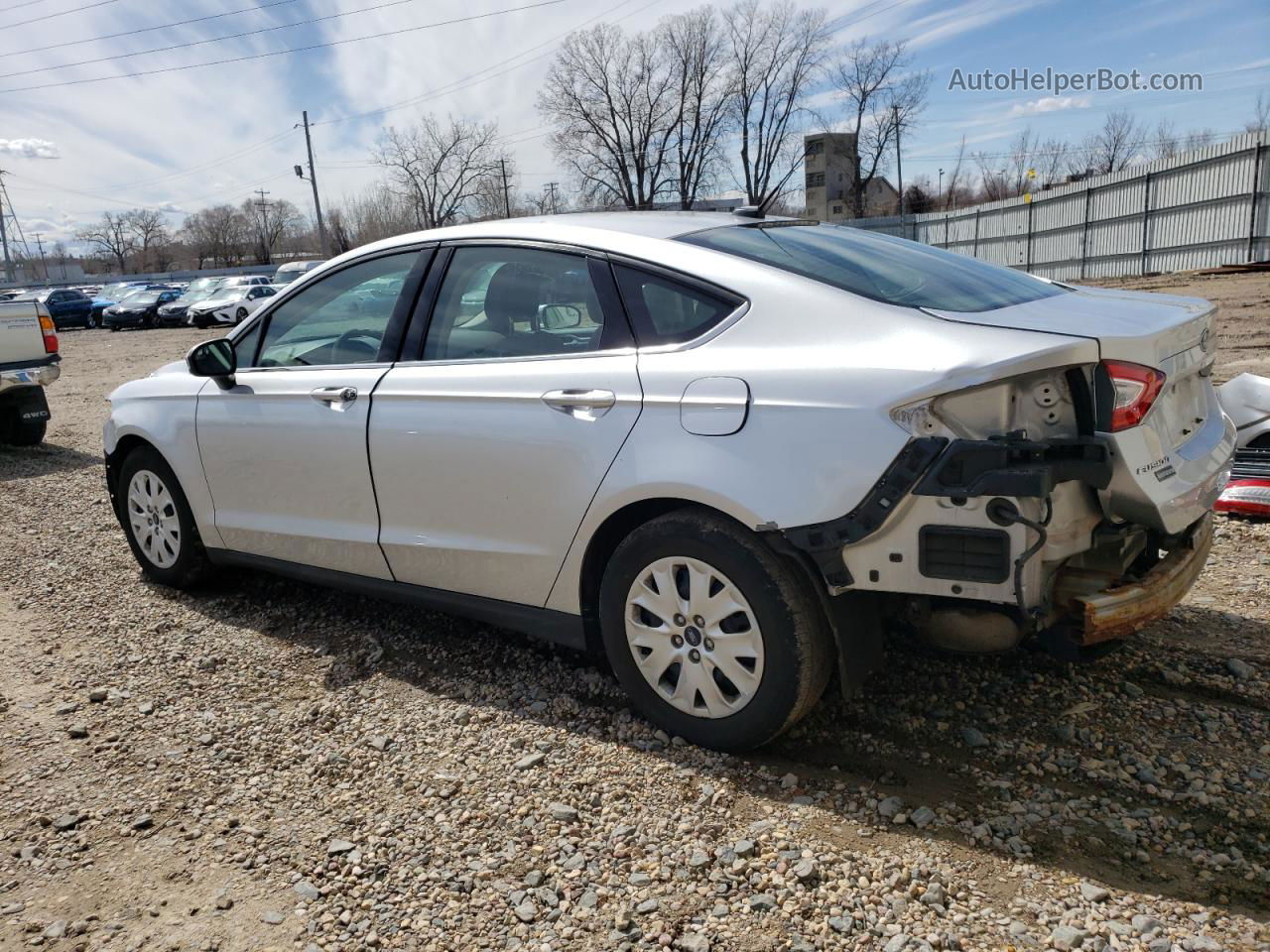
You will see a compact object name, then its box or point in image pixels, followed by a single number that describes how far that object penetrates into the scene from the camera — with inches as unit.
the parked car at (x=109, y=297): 1600.8
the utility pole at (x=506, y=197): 2901.1
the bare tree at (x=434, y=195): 2741.1
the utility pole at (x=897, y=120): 2495.1
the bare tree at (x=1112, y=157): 2552.7
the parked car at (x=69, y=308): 1549.0
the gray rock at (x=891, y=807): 107.9
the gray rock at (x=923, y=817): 105.7
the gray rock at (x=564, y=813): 110.5
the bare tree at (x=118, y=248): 4324.1
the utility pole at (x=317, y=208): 2324.1
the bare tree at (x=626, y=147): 2333.9
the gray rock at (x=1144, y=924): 87.0
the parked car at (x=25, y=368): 375.2
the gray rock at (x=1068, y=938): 86.0
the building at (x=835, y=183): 2645.2
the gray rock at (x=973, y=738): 121.3
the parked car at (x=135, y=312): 1430.9
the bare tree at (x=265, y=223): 3823.8
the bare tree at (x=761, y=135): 2361.0
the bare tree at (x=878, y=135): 2474.2
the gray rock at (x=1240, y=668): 134.1
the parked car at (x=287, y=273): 1524.4
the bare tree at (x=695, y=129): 2297.0
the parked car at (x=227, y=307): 1320.1
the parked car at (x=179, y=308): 1416.1
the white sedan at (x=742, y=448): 99.3
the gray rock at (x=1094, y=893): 91.7
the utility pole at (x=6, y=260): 2952.8
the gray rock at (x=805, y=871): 97.2
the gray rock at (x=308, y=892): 100.1
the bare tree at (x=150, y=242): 4266.7
